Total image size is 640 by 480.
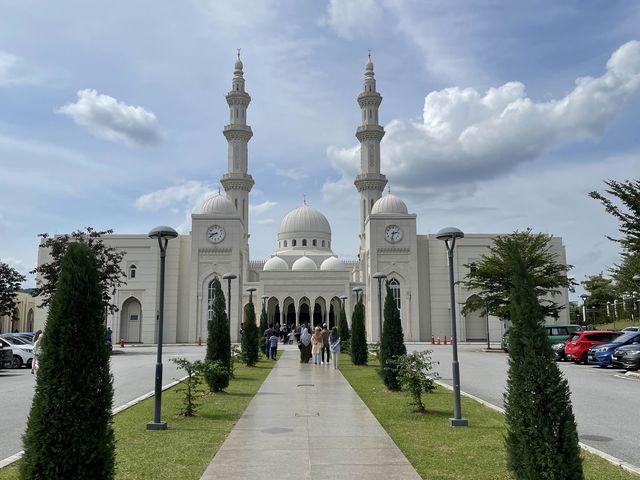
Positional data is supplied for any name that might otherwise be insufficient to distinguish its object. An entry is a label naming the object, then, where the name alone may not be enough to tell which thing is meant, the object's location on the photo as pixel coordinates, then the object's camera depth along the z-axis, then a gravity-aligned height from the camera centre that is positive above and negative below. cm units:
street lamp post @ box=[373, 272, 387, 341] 2220 +186
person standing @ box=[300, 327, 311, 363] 2292 -77
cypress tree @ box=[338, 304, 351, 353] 3130 -43
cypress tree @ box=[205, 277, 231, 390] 1538 -28
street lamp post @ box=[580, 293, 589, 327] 5659 +226
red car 2375 -77
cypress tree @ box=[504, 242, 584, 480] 492 -70
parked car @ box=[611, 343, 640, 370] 1952 -114
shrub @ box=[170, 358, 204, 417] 1081 -107
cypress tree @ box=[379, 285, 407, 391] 1427 -54
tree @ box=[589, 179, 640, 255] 2045 +404
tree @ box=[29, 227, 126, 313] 3089 +333
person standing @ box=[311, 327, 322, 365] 2305 -76
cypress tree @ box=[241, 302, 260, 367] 2192 -56
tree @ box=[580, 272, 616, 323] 5332 +253
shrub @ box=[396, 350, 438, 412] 1116 -98
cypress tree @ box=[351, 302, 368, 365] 2272 -72
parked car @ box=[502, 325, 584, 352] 2794 -42
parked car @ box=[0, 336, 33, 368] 2250 -102
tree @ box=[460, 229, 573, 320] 3234 +260
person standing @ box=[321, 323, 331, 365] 2425 -64
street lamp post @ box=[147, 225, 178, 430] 965 +2
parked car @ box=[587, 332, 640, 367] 2153 -93
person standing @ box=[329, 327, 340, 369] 2089 -70
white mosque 5019 +427
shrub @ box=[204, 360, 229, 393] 1347 -115
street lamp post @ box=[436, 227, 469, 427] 987 -25
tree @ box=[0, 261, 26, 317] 3912 +296
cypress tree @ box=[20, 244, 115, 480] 483 -53
